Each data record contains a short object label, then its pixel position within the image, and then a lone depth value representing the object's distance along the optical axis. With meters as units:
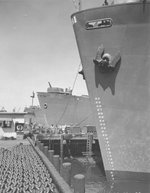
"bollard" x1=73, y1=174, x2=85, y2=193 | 4.98
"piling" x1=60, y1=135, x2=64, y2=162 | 19.02
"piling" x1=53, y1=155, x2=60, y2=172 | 8.34
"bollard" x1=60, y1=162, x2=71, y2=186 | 6.33
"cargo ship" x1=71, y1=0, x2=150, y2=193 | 8.41
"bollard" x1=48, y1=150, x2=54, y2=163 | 9.55
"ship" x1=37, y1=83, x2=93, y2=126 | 35.00
